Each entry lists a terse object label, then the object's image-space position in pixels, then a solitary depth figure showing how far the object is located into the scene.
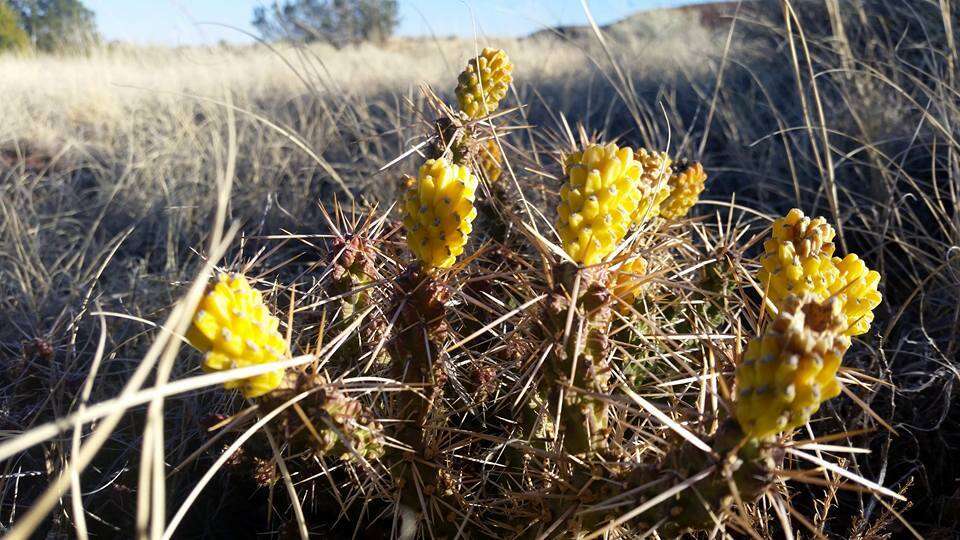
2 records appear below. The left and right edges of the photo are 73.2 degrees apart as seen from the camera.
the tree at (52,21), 7.09
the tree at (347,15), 10.65
